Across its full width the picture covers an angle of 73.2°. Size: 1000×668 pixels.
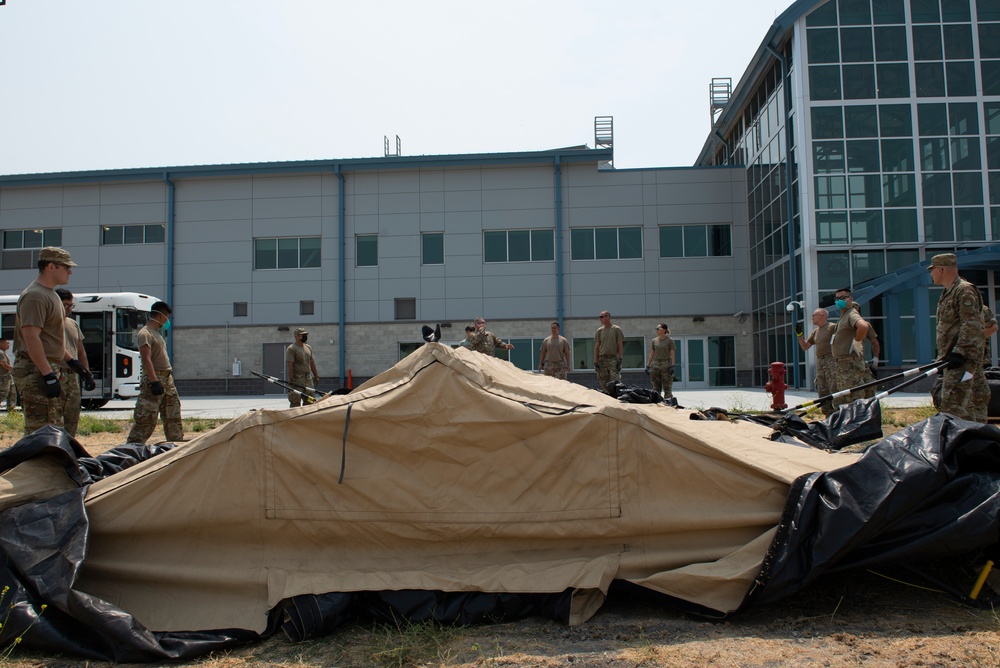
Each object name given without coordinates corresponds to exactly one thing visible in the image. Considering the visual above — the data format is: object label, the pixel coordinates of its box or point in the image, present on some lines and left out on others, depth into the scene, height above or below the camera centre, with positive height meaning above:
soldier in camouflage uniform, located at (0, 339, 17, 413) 13.71 -0.09
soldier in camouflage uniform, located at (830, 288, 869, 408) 8.60 +0.14
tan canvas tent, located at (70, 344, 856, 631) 2.79 -0.56
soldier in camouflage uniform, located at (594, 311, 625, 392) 12.94 +0.34
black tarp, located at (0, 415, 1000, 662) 2.50 -0.71
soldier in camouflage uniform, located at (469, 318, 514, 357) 12.79 +0.57
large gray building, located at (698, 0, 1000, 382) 19.59 +6.69
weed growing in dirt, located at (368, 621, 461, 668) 2.43 -1.02
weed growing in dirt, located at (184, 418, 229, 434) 10.45 -0.79
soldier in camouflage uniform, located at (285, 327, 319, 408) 11.75 +0.23
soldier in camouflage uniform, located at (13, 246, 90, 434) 4.96 +0.30
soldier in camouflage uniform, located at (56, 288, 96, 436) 5.72 -0.11
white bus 17.31 +1.03
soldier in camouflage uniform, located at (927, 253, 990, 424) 5.80 +0.04
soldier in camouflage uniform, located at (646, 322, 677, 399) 12.88 +0.11
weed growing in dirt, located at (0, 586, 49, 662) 2.42 -0.94
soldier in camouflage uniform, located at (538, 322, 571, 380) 13.89 +0.27
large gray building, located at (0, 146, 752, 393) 24.88 +4.45
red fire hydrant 11.88 -0.39
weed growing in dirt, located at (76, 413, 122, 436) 9.86 -0.73
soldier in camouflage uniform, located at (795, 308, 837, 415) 9.45 +0.18
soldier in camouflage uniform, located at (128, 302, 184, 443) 6.72 -0.12
